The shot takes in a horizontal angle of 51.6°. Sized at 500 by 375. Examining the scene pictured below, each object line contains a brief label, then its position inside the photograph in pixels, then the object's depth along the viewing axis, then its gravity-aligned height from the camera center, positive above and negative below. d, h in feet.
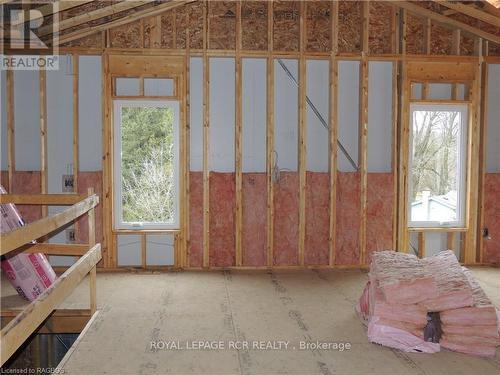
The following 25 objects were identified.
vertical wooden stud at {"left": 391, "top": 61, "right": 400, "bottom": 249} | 23.17 +0.83
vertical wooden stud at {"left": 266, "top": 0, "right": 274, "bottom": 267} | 22.58 +1.03
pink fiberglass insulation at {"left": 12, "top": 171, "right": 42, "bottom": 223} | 22.13 -0.99
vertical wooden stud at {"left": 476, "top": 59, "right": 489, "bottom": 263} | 23.65 +0.60
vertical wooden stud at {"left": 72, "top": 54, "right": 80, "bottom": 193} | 22.08 +2.10
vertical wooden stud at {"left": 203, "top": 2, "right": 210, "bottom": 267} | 22.49 +0.58
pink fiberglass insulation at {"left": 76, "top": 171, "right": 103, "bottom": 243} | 22.34 -1.82
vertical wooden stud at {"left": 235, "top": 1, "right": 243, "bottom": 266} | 22.45 +0.89
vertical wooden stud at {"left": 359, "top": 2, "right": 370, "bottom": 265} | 22.94 +1.44
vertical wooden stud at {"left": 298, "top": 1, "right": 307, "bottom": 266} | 22.65 +1.25
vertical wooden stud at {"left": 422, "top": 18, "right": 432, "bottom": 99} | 23.07 +5.45
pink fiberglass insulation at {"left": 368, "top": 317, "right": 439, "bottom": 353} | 13.42 -4.60
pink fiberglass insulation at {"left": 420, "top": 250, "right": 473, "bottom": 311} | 13.29 -3.25
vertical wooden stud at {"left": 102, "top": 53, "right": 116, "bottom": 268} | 22.11 -0.09
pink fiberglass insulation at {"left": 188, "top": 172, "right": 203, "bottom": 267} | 22.76 -2.33
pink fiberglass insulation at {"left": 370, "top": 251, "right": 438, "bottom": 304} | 13.43 -3.12
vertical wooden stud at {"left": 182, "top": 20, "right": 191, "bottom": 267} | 22.39 +0.71
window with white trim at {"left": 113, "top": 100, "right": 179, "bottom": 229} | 22.56 +0.13
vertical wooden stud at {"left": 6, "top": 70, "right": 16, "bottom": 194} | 21.89 +1.67
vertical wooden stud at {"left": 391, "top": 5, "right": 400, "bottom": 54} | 23.15 +6.03
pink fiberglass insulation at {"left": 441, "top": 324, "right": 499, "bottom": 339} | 13.17 -4.26
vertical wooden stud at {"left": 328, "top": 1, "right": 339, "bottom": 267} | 22.79 +1.48
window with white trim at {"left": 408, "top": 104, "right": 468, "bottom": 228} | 23.67 -0.11
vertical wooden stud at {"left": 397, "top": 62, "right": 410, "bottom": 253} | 23.04 +0.02
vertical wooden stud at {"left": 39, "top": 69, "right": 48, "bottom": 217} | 21.91 +1.23
